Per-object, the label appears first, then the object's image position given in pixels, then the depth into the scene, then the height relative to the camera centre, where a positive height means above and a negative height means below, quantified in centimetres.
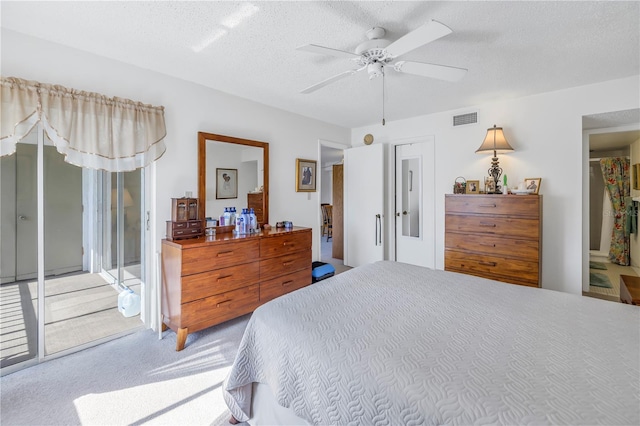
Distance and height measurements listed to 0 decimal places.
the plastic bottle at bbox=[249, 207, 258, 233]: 311 -14
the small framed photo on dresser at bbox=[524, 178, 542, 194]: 312 +27
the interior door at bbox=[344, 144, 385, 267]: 437 +9
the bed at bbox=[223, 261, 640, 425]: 86 -58
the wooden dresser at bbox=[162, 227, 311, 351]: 235 -63
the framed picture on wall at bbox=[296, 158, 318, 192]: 399 +51
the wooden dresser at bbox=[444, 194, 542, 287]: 286 -31
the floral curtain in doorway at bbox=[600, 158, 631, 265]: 463 +16
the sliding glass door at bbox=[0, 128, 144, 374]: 217 -36
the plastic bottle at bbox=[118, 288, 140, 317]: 278 -94
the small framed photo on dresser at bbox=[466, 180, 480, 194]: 351 +28
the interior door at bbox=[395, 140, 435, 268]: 406 +8
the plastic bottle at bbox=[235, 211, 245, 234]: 303 -16
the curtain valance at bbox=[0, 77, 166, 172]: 191 +69
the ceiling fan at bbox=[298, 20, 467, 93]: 165 +99
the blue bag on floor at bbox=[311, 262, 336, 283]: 371 -85
